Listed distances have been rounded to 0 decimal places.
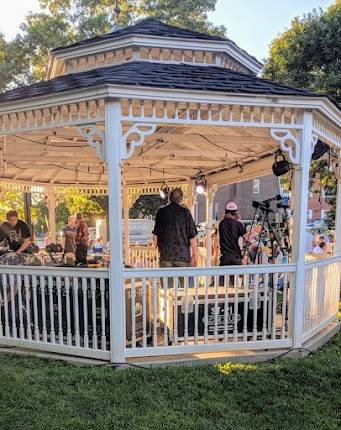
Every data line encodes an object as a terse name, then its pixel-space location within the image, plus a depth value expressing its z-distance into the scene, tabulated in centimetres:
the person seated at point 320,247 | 853
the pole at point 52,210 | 1000
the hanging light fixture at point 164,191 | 979
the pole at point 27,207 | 1162
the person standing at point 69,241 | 800
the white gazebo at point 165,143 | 374
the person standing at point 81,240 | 627
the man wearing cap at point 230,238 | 491
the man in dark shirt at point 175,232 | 475
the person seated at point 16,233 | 543
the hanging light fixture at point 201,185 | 881
